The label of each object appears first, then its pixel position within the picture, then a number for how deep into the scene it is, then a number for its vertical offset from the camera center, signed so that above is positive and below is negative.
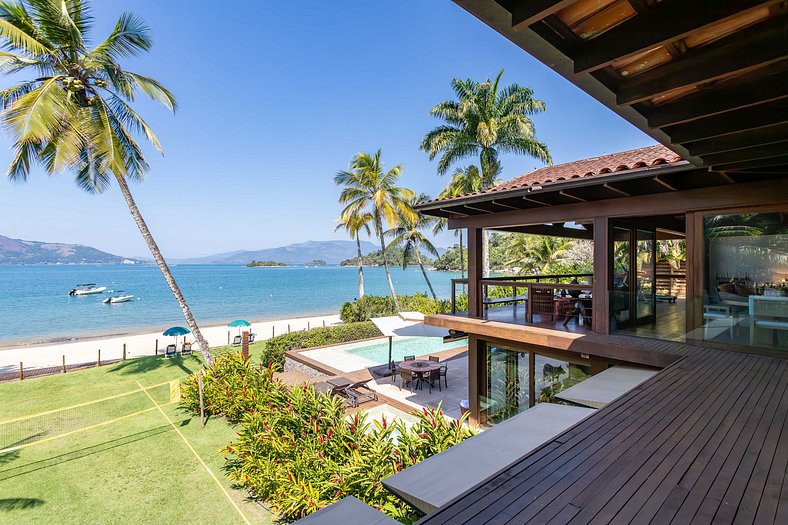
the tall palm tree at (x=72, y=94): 10.58 +6.00
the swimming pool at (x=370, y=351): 15.90 -4.46
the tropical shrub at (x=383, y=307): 24.61 -3.03
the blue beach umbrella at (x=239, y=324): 18.73 -3.09
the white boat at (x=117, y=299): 52.71 -4.92
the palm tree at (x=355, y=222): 26.17 +3.15
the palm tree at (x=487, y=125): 19.62 +7.73
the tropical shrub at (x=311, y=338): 16.64 -3.81
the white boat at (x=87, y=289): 63.21 -4.16
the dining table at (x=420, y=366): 12.04 -3.66
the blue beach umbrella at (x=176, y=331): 18.23 -3.38
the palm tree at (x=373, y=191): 25.06 +5.33
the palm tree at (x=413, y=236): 29.69 +2.37
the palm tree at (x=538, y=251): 28.48 +0.93
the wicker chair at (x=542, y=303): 8.18 -0.94
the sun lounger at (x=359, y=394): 10.71 -4.14
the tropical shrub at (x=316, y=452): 5.20 -3.20
